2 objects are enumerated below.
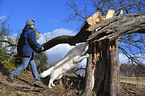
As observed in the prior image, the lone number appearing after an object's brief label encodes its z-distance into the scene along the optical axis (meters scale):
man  4.95
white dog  4.96
